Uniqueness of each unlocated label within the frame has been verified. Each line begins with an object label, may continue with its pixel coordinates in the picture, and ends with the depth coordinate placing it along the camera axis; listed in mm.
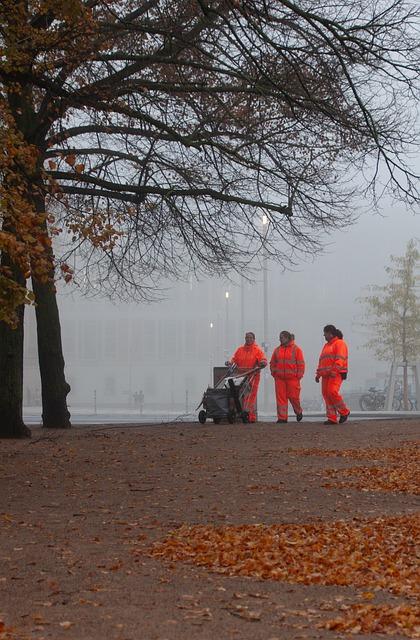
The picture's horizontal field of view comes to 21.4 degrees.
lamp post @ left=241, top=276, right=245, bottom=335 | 60444
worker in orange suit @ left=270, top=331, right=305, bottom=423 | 22938
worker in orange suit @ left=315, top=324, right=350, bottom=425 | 21516
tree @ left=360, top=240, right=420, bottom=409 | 44969
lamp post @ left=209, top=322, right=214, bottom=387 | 73944
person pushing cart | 22734
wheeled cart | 21750
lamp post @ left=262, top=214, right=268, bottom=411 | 51259
